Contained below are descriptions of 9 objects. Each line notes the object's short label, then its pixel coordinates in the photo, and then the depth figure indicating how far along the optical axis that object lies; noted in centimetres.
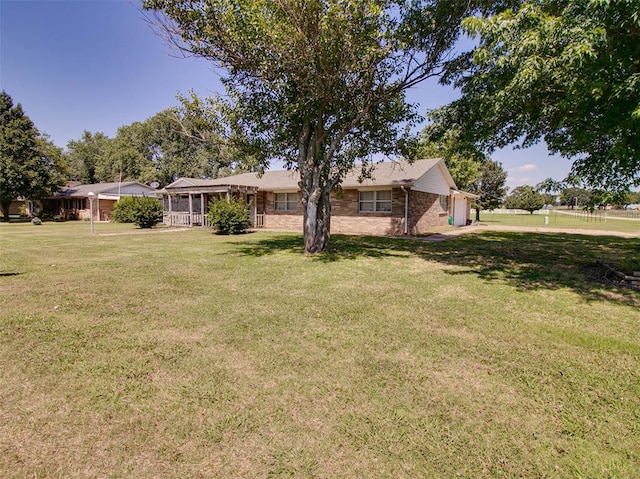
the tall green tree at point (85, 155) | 5075
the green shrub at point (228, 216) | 1800
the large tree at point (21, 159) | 2838
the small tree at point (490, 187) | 3144
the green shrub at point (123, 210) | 2432
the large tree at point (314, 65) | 851
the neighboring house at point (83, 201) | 3075
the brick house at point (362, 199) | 1814
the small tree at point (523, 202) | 4391
